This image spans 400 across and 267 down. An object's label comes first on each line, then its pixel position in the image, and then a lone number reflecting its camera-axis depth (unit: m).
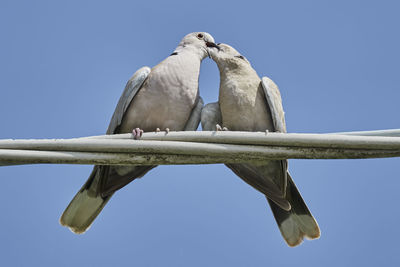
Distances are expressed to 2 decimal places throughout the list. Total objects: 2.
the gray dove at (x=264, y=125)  11.34
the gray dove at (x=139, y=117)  11.66
